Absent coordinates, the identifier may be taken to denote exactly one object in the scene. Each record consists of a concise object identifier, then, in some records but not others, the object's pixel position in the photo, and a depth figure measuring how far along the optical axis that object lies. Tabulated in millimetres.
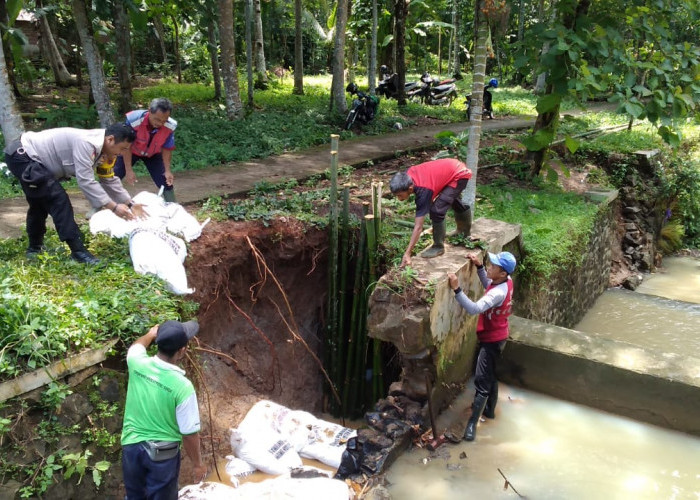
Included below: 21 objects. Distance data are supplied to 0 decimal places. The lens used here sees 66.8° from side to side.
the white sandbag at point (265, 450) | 4594
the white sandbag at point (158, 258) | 4664
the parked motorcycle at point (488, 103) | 14062
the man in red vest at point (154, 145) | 5207
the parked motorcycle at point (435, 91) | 17359
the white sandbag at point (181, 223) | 5305
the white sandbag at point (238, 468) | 4559
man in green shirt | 3031
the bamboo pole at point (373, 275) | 5539
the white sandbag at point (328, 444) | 4758
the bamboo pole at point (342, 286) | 5988
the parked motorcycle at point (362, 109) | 12141
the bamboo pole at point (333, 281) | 5836
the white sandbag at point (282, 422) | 4855
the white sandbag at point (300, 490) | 3764
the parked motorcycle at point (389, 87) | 16125
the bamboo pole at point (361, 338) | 5758
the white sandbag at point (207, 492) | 3914
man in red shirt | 4691
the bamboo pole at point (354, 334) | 5713
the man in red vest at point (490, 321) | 4336
